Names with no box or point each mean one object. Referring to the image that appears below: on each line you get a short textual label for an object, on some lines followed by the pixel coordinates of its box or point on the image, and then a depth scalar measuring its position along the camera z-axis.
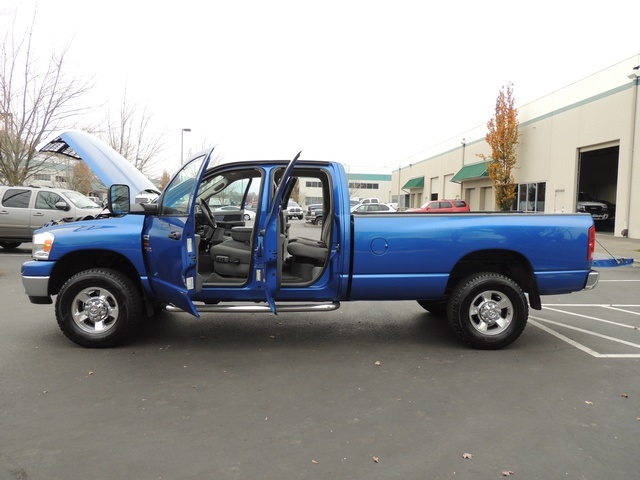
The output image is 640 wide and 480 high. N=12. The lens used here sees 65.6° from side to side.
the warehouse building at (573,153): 20.20
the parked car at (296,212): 40.88
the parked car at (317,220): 14.47
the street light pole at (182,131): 24.83
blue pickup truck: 5.08
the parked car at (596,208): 25.84
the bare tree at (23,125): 17.70
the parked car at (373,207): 27.73
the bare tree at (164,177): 37.69
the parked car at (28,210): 13.62
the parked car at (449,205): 27.89
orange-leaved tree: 29.52
